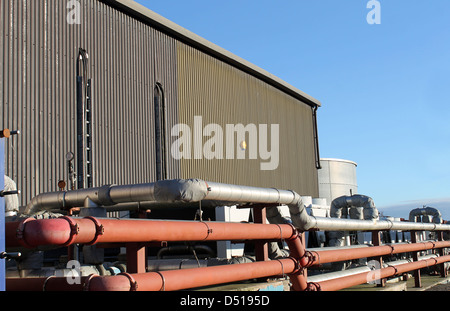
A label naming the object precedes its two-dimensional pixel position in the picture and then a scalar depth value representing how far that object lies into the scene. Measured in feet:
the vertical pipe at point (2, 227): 13.91
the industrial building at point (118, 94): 47.83
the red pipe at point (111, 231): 16.69
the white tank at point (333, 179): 131.75
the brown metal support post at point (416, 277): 56.75
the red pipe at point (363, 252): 34.78
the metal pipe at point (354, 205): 52.60
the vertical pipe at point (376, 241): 48.31
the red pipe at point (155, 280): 18.19
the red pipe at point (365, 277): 35.24
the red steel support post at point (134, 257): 21.62
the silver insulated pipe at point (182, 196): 23.40
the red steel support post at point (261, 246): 31.89
